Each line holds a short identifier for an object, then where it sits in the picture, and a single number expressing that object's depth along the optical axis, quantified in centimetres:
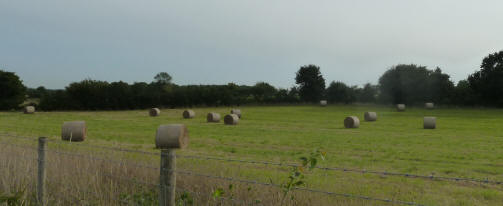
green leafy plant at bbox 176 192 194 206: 641
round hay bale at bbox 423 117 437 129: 2778
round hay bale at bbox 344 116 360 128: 2885
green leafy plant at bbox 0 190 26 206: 613
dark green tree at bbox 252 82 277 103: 7311
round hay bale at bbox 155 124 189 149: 1664
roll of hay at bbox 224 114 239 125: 3216
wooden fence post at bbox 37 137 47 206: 671
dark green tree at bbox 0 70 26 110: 5149
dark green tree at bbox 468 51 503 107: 5372
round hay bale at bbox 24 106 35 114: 4556
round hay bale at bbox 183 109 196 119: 4042
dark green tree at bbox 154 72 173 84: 11719
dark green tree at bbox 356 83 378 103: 6966
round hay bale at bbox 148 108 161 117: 4419
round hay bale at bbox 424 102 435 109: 5644
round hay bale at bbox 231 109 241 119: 4409
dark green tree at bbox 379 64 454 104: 6184
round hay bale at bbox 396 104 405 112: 5356
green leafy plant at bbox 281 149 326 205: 430
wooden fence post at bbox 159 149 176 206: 517
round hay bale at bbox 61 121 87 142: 1941
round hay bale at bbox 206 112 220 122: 3493
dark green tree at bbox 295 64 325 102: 8450
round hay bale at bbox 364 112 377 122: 3653
